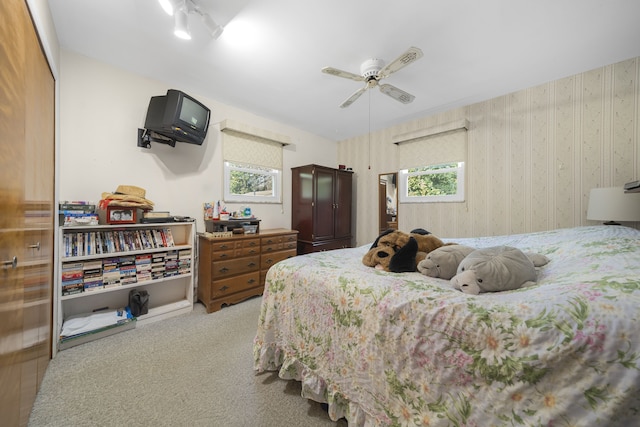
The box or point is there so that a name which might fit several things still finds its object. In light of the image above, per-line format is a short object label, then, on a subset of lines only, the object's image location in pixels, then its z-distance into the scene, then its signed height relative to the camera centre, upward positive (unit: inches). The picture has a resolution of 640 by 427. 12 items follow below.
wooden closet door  36.4 +0.1
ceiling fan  70.2 +48.0
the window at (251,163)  125.1 +30.2
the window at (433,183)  129.8 +18.7
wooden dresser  101.3 -24.8
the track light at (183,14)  59.6 +53.7
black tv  90.5 +39.4
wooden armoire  145.2 +4.5
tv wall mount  97.2 +33.2
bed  26.2 -19.2
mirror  154.4 +8.8
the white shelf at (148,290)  74.9 -32.9
